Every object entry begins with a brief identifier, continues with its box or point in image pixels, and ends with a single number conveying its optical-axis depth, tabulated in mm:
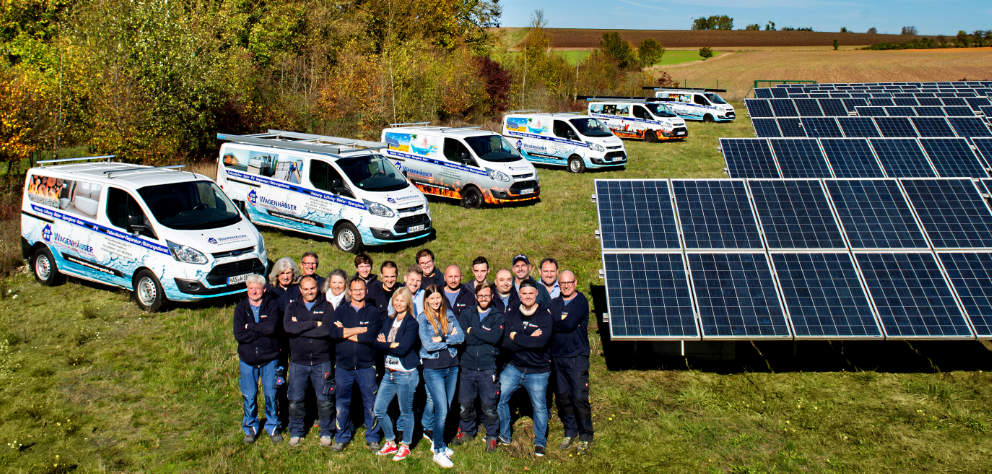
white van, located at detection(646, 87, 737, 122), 39844
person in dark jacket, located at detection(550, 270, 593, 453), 6668
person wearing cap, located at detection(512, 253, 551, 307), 7743
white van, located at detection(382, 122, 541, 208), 18047
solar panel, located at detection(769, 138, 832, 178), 14883
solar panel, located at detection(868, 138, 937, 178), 14773
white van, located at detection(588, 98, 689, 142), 32188
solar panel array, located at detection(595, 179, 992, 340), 7648
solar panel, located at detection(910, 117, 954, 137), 19578
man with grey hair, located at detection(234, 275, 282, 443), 6734
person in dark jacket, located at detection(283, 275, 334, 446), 6672
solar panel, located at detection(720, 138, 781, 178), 14969
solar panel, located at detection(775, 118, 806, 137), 21891
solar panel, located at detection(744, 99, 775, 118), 26922
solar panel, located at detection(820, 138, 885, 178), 14812
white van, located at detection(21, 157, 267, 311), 10641
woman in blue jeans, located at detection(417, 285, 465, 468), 6562
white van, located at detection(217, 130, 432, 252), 14008
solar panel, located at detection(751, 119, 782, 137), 22000
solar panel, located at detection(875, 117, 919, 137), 20250
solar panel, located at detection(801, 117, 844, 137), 21969
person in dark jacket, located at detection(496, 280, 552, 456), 6527
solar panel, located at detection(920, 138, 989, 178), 14682
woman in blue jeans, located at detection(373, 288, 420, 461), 6477
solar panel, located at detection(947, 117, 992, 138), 19781
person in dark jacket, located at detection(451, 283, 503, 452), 6617
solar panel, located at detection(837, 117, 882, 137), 21036
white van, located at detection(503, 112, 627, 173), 23891
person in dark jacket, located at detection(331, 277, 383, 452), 6582
